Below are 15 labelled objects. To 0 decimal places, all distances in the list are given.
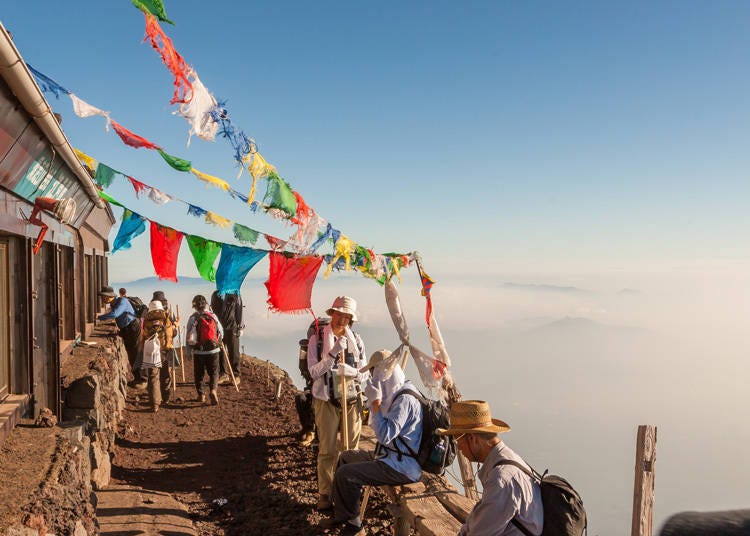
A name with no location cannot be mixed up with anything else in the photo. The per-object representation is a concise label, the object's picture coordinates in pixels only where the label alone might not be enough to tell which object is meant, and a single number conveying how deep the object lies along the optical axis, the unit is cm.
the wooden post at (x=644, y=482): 561
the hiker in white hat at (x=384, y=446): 510
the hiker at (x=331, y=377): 602
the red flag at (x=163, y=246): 829
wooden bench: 479
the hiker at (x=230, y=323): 1211
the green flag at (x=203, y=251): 830
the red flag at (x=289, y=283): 832
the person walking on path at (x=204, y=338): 1037
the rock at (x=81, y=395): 688
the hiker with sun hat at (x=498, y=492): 348
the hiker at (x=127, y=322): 1184
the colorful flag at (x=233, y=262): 830
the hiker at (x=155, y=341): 1017
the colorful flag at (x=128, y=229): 822
